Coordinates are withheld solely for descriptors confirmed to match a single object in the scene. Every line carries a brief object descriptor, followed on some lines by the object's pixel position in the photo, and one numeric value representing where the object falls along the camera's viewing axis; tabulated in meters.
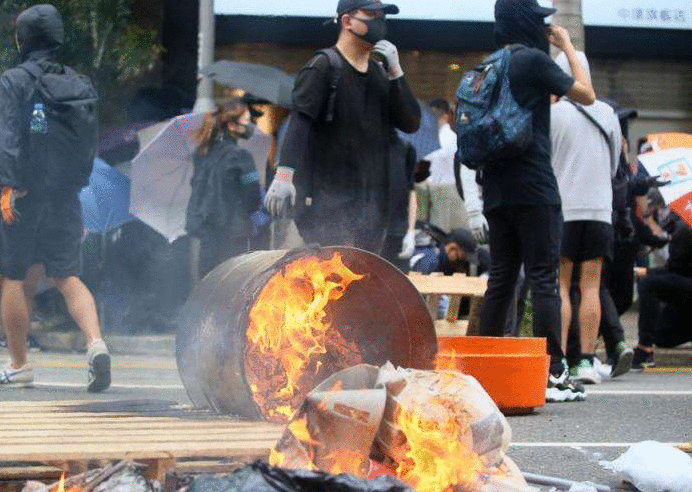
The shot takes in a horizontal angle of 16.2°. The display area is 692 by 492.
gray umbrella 22.17
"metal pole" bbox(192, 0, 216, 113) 23.57
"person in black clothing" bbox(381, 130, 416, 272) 14.67
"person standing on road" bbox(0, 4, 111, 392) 12.90
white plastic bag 8.11
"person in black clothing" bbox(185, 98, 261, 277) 17.81
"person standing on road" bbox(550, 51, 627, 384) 14.39
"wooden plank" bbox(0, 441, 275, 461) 6.54
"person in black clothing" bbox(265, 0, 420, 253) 10.89
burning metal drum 8.13
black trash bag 6.13
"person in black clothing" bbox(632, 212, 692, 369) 18.85
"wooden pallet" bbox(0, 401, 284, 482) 6.64
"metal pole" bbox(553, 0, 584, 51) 21.07
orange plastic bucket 11.39
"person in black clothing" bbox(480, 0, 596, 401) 12.10
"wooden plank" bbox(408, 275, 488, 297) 15.42
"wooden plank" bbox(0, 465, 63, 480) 7.34
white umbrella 20.77
